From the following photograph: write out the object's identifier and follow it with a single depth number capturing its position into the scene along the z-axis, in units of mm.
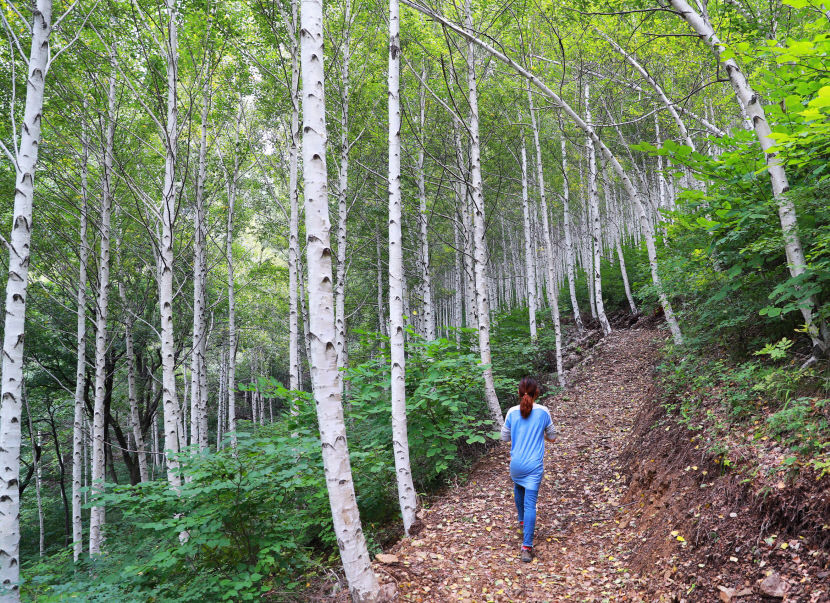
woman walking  3814
